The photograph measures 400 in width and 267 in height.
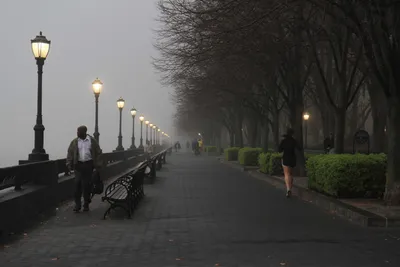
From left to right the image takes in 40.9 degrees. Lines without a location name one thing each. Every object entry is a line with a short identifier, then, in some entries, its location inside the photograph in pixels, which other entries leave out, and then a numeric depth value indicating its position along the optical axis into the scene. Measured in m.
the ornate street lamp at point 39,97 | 14.30
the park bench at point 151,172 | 21.48
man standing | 11.91
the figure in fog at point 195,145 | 67.51
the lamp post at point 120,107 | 35.72
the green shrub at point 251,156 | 32.56
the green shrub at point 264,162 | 23.57
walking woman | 15.03
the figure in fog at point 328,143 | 28.58
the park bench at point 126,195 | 11.13
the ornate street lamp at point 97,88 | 25.27
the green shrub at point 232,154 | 42.94
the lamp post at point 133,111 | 46.87
